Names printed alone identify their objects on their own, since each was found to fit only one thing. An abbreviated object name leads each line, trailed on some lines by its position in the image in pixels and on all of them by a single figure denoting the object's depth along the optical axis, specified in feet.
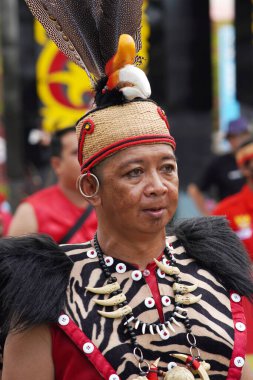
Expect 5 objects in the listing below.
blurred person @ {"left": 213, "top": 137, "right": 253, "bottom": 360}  42.40
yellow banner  63.12
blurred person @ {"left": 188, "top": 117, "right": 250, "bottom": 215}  57.69
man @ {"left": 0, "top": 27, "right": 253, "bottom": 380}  18.19
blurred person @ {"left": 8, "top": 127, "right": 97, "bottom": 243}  37.24
